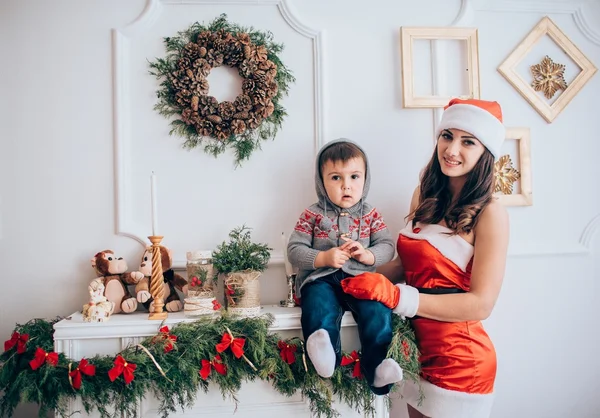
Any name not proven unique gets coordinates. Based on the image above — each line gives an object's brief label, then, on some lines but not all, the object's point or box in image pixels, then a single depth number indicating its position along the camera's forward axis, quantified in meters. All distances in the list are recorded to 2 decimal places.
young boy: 1.64
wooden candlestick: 1.87
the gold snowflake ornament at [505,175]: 2.34
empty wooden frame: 2.25
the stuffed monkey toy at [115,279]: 1.97
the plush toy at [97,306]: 1.83
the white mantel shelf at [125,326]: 1.77
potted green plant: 1.89
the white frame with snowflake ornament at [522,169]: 2.33
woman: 1.73
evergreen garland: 1.67
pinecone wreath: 2.12
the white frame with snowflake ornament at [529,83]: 2.36
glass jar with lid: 1.94
